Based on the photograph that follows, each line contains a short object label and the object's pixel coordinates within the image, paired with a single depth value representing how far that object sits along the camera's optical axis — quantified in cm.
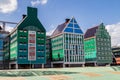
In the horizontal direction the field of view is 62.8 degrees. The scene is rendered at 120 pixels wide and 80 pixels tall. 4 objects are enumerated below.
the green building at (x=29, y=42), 4726
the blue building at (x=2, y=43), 5211
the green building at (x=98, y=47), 5918
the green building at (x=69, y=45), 5304
